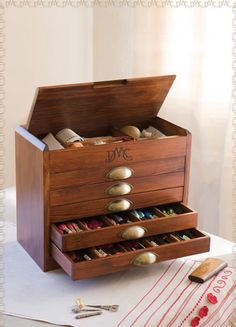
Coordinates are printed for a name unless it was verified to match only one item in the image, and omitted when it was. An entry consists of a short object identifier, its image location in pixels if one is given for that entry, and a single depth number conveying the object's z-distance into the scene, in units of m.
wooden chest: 1.81
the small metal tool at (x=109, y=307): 1.70
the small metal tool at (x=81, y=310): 1.69
